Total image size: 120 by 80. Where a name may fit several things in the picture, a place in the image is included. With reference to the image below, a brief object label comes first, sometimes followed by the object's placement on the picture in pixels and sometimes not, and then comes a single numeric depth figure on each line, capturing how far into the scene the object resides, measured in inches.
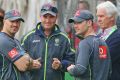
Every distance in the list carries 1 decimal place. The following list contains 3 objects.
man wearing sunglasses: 646.2
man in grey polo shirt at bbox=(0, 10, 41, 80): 589.5
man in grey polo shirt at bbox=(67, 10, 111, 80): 586.3
